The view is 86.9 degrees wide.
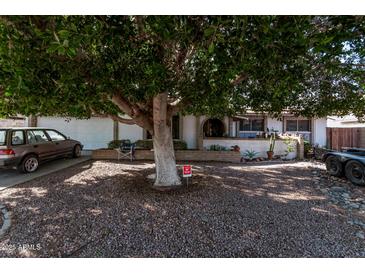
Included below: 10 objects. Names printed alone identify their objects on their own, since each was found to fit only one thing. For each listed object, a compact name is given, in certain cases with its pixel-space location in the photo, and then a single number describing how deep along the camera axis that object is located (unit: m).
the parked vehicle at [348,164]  5.77
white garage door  12.37
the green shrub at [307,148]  10.91
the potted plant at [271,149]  10.32
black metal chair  9.53
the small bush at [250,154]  10.32
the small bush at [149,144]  10.85
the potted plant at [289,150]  10.34
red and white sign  5.03
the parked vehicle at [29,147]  6.45
